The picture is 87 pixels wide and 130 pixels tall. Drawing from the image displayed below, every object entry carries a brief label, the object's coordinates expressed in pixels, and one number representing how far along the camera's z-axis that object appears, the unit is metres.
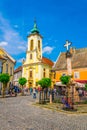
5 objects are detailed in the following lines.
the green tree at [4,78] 13.78
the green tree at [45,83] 12.15
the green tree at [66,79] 10.09
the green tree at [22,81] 18.73
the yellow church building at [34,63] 29.83
